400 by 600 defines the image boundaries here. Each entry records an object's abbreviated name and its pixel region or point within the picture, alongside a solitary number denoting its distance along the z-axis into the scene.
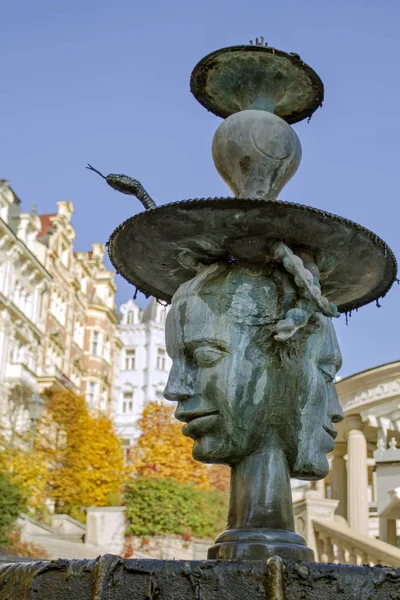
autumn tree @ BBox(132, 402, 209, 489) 37.41
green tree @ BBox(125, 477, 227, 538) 26.73
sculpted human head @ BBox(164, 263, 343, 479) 5.45
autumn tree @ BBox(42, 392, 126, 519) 38.88
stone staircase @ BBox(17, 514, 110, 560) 23.98
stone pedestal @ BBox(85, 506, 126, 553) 27.06
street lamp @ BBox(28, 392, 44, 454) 22.27
